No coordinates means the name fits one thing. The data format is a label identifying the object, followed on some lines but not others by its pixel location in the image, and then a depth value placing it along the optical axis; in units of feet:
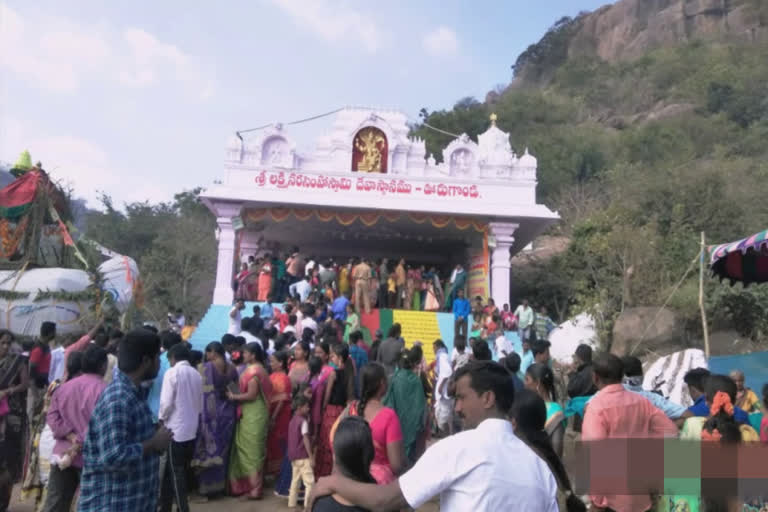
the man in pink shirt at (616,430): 9.50
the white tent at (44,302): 32.78
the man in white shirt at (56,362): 19.55
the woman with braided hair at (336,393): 16.93
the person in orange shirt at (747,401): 15.81
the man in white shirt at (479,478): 5.86
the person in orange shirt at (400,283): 48.34
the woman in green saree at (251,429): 18.17
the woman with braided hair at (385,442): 10.73
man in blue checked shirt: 9.04
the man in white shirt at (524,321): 43.40
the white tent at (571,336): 44.60
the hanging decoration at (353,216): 52.26
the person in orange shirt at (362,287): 44.27
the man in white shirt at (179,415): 15.14
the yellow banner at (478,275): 52.08
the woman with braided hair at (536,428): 8.85
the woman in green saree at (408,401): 17.02
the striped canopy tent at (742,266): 22.94
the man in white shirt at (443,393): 24.57
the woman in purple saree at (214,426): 18.15
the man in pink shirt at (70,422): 12.34
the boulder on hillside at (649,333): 41.81
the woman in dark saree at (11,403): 16.51
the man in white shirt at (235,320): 35.17
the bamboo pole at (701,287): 32.61
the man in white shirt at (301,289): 43.48
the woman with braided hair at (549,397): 12.53
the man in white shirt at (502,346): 32.48
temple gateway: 51.39
